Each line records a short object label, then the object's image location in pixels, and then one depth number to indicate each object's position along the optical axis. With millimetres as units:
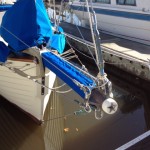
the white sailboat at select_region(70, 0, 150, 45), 7317
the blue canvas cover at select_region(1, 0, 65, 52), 4110
